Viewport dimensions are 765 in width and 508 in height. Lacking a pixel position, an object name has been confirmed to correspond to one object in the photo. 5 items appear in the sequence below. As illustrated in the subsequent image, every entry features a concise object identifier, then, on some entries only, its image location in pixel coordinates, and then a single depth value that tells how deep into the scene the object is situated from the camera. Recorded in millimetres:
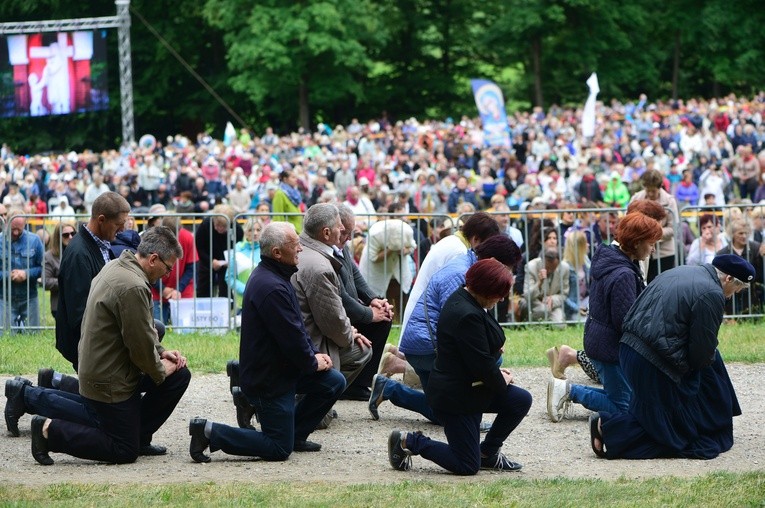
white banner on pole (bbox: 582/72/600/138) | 32469
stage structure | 36438
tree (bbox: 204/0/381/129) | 47781
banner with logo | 33969
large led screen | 37500
